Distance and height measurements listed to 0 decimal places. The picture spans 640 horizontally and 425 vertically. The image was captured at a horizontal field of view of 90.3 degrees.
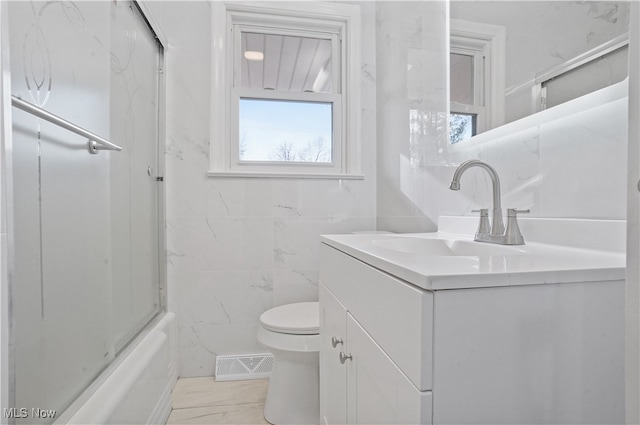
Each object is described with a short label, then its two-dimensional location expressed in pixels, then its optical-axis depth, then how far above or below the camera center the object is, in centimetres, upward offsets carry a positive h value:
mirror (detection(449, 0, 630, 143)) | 69 +40
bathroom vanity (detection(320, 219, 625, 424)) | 43 -19
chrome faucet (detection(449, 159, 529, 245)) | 81 -4
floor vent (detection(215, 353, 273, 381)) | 164 -84
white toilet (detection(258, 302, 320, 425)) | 126 -67
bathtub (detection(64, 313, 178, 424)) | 85 -57
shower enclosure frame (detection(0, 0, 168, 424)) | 59 -5
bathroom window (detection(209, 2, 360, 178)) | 175 +65
